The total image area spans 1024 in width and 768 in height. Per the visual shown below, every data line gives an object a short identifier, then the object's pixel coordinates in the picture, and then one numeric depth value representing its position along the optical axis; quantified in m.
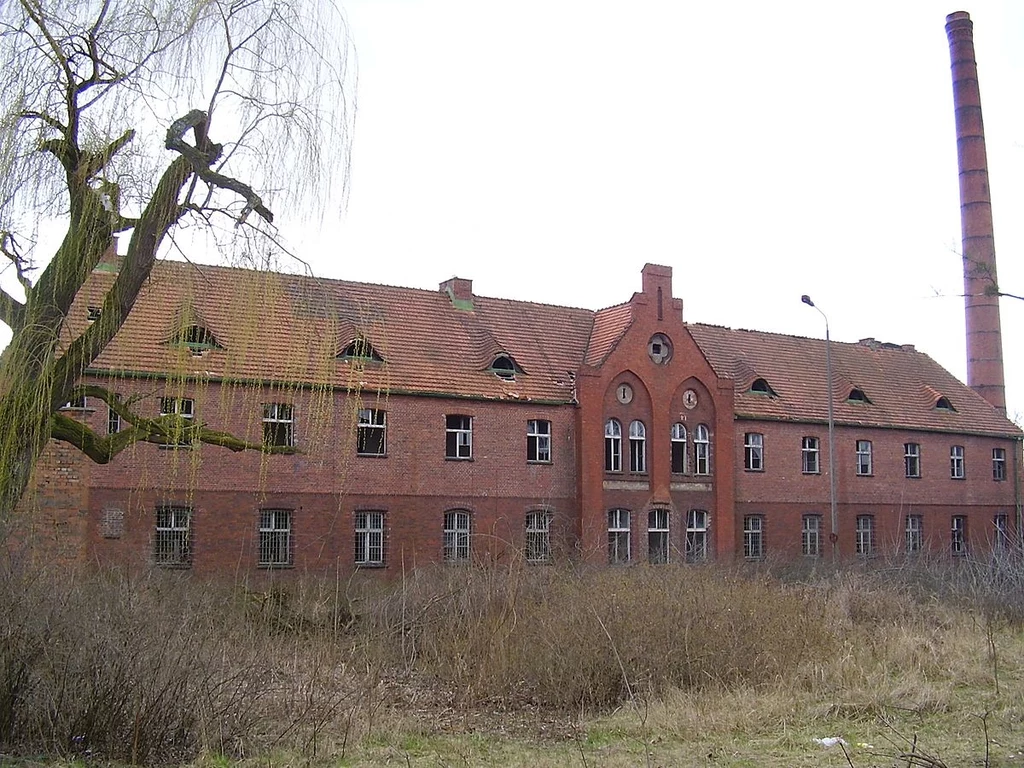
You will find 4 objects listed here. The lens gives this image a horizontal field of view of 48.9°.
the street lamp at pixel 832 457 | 32.59
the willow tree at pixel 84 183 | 11.12
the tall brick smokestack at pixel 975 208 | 42.50
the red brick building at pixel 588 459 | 26.25
